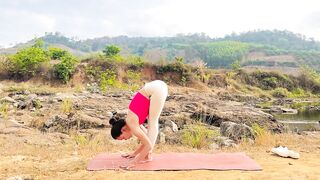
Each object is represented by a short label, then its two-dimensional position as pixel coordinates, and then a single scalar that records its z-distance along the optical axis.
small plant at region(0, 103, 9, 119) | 8.78
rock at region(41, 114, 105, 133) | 7.47
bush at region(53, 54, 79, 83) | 19.92
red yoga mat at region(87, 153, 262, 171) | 3.63
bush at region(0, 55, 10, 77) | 21.16
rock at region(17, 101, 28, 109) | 10.43
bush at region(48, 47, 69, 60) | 23.57
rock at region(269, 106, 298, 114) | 15.12
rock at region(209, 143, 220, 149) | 5.28
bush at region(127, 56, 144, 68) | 22.66
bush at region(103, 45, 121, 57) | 27.41
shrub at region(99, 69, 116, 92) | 18.56
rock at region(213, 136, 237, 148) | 5.48
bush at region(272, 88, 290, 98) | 23.10
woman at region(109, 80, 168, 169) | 3.72
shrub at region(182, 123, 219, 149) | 5.37
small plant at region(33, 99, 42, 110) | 10.43
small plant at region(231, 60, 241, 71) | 26.32
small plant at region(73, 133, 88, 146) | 5.39
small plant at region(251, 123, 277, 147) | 5.48
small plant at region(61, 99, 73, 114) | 9.01
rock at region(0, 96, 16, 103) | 11.60
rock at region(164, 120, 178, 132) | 7.39
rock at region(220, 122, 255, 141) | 6.23
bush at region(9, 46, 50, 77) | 20.61
